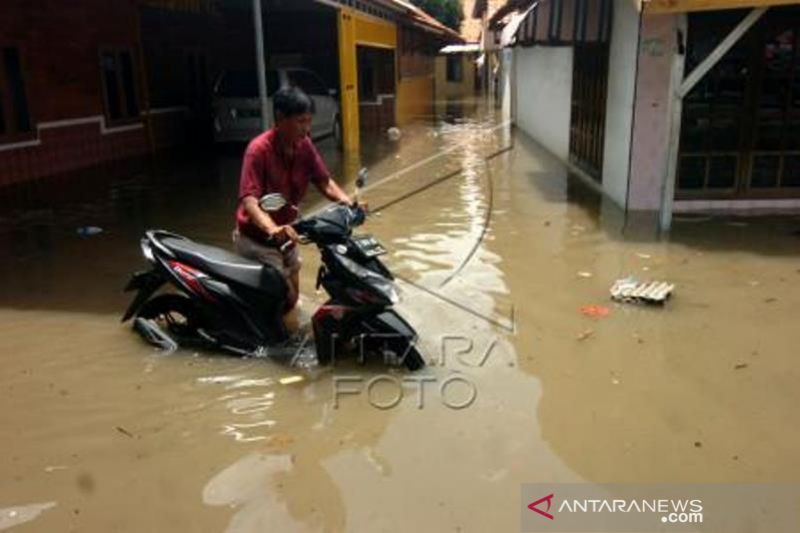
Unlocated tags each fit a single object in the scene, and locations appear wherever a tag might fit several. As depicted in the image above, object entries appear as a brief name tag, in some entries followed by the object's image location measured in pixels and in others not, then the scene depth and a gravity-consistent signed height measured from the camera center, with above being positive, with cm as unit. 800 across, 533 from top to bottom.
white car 1363 -34
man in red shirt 416 -60
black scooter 407 -131
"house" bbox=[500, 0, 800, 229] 754 -35
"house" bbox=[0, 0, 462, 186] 1097 +41
